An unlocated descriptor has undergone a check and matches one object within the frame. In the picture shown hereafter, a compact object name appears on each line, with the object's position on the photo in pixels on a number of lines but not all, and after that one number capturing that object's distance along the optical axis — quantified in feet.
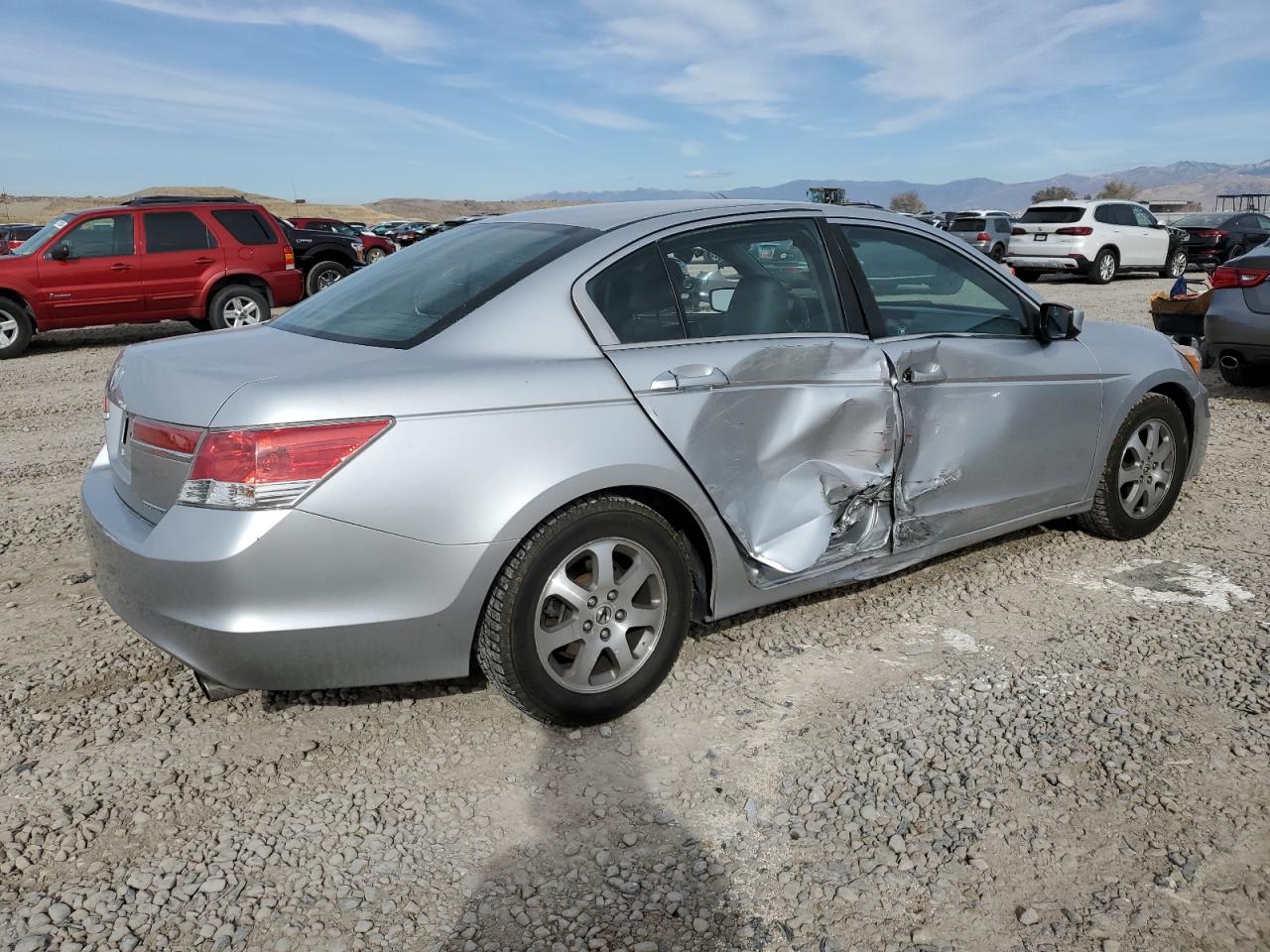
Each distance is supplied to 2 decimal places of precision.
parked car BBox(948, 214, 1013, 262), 88.12
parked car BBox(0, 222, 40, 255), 71.47
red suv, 41.11
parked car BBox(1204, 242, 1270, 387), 26.30
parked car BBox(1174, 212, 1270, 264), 83.61
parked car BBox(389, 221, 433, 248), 118.11
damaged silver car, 9.23
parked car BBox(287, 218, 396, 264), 85.35
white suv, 70.49
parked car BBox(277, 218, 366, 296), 57.26
